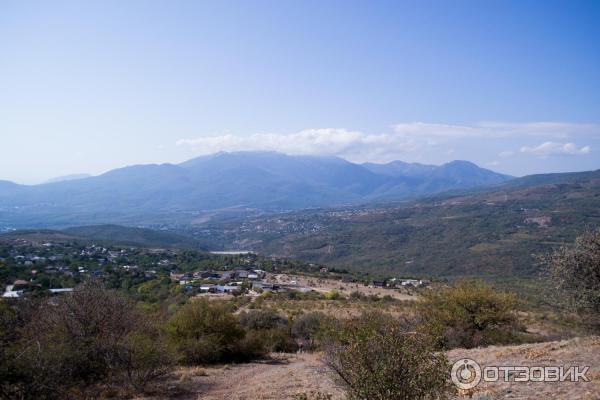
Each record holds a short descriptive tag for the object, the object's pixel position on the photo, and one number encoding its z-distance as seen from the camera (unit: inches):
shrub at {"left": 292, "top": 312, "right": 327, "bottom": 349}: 827.4
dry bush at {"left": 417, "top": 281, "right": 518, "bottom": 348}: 692.7
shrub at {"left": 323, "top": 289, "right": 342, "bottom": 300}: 1472.7
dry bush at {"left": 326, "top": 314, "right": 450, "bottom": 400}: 222.7
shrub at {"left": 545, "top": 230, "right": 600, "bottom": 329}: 449.4
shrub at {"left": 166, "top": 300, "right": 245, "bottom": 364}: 613.6
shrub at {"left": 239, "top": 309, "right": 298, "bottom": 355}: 749.1
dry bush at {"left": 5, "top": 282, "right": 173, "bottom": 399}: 342.3
